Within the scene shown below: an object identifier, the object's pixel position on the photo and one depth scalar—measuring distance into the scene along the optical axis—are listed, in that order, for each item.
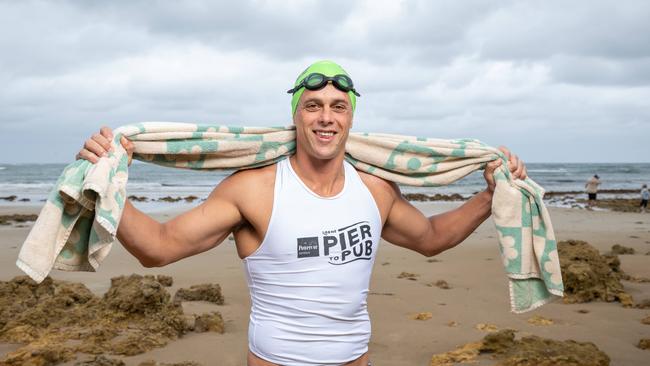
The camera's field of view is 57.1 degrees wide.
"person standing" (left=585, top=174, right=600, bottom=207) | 25.20
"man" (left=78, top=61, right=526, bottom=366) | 2.62
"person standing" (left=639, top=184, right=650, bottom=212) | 22.17
